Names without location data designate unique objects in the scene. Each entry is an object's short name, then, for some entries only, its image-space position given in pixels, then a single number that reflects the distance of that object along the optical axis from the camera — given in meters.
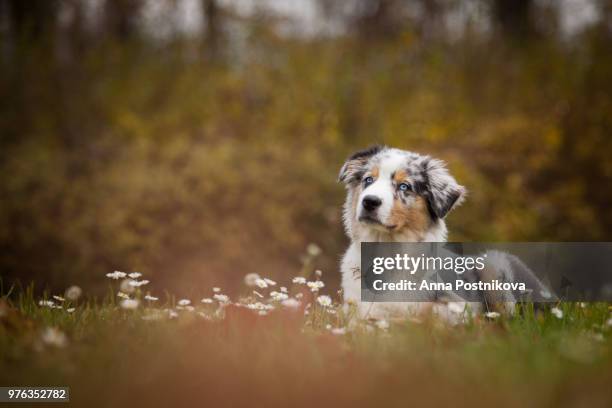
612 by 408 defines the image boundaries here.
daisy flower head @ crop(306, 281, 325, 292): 3.72
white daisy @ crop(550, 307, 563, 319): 3.52
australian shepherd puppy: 3.83
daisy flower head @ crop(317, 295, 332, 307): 3.63
